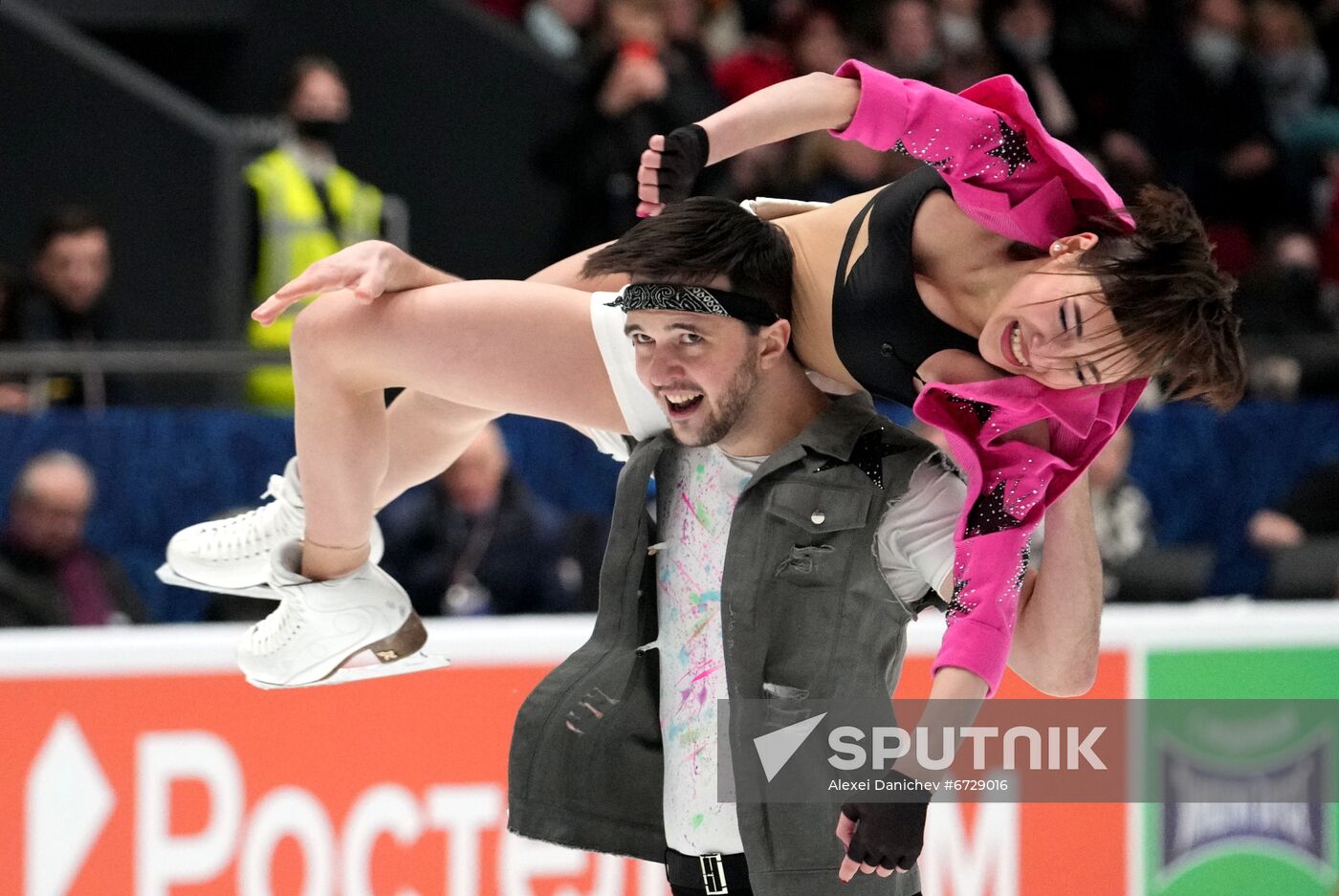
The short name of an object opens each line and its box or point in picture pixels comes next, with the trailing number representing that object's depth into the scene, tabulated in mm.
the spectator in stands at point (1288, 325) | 13500
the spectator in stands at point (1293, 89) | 17391
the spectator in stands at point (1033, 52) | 15586
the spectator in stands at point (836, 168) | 13953
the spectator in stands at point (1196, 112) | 16953
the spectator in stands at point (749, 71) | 15062
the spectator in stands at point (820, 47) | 15547
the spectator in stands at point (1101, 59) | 16687
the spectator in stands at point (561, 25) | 15625
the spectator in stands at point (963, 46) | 15336
